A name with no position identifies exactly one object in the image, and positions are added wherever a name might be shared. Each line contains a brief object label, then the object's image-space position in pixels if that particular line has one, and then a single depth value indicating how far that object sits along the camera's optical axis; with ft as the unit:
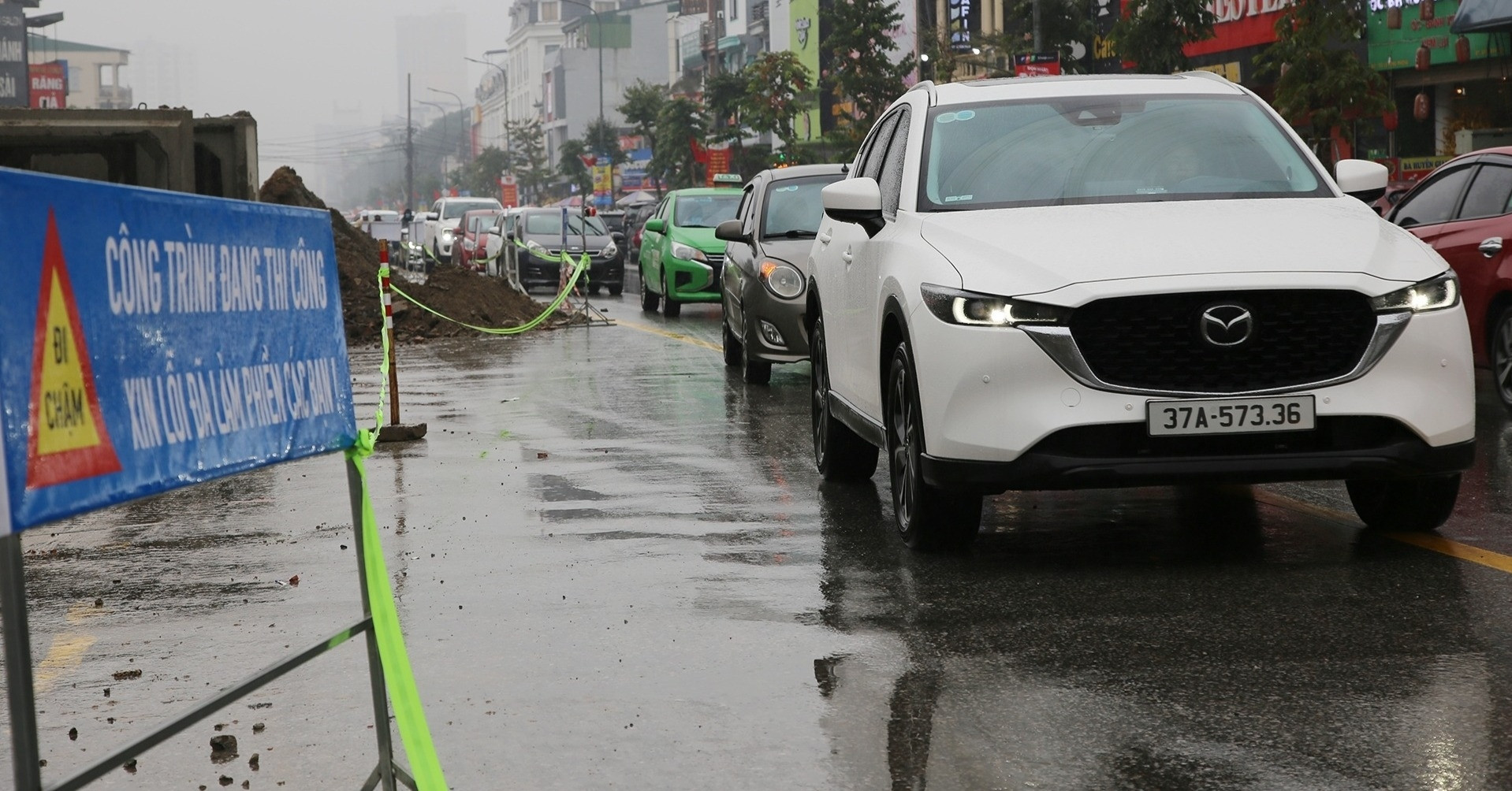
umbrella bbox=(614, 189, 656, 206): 239.81
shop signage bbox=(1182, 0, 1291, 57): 130.11
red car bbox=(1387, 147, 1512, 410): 37.83
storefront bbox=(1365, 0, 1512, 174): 107.24
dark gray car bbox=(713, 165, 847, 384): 48.16
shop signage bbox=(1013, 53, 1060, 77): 120.98
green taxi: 85.61
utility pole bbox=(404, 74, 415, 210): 429.05
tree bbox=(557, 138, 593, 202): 356.18
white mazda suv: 21.50
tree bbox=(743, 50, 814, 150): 217.56
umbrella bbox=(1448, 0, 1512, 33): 97.19
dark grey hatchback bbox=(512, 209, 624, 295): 113.60
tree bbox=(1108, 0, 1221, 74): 111.34
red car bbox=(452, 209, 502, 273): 134.82
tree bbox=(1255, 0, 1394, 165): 97.09
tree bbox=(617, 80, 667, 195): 297.12
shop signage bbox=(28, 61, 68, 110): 398.42
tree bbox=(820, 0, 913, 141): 187.73
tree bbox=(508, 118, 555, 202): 410.10
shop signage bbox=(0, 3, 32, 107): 310.04
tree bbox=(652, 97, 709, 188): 270.46
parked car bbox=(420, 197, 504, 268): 168.55
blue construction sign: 9.52
